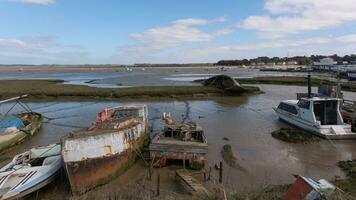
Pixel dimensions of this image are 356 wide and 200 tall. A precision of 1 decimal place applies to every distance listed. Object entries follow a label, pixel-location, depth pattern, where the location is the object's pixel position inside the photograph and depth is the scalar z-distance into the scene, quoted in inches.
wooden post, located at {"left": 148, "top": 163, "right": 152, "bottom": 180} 466.2
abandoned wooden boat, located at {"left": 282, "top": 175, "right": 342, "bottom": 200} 231.5
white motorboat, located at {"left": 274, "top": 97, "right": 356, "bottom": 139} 683.4
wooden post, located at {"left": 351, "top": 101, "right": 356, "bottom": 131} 702.6
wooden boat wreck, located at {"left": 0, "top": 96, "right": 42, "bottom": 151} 652.7
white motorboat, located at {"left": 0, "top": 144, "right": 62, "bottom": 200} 377.8
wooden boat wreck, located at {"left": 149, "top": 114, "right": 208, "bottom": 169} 508.1
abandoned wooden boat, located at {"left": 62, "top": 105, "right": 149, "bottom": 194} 410.9
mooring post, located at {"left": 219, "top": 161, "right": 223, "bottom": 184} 447.4
